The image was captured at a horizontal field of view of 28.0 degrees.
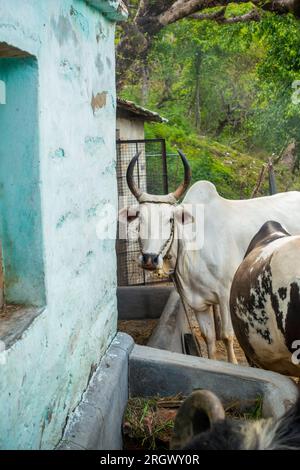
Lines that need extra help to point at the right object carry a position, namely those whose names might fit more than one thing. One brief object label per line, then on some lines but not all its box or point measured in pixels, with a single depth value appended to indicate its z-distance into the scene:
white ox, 5.02
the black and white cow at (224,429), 1.74
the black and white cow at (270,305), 3.11
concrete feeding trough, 2.77
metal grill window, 7.29
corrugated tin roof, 8.00
